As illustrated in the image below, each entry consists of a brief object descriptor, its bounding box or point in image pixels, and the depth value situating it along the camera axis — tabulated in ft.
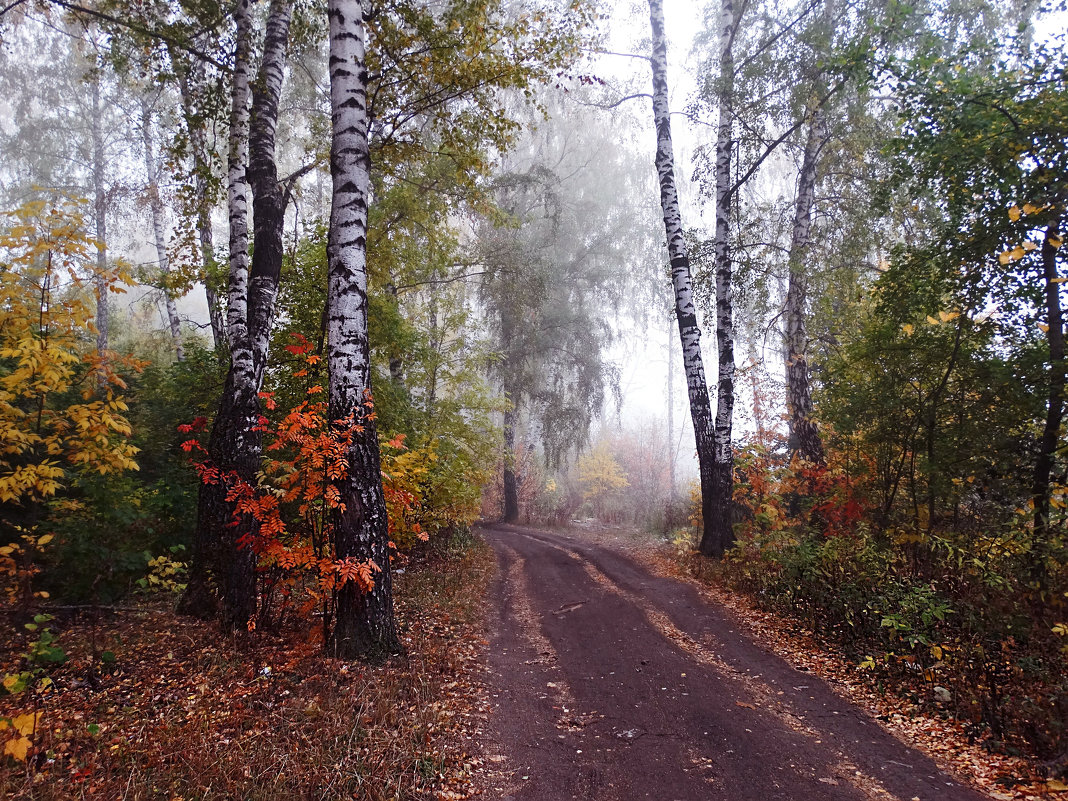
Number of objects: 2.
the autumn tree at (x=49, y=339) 13.98
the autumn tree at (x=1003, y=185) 16.46
